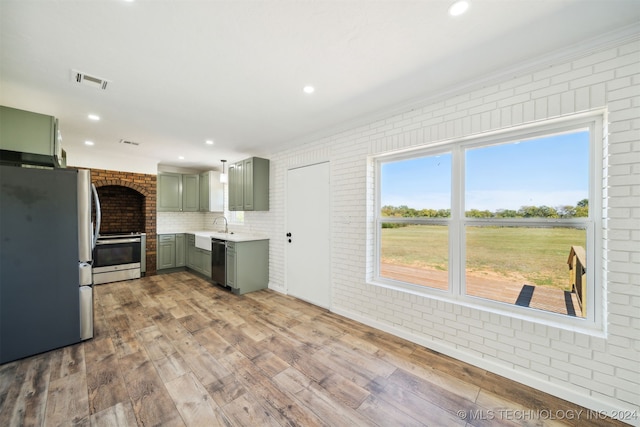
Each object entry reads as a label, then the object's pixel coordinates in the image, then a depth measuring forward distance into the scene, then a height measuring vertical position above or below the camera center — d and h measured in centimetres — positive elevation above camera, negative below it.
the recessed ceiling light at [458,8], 138 +120
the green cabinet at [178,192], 565 +47
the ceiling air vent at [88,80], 208 +119
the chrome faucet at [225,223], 574 -29
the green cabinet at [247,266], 409 -96
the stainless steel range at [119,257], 451 -89
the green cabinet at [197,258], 488 -101
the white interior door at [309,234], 357 -35
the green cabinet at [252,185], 438 +51
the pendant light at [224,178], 488 +69
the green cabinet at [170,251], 542 -91
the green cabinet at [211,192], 587 +49
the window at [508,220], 187 -7
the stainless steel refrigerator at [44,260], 221 -47
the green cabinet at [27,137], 239 +78
